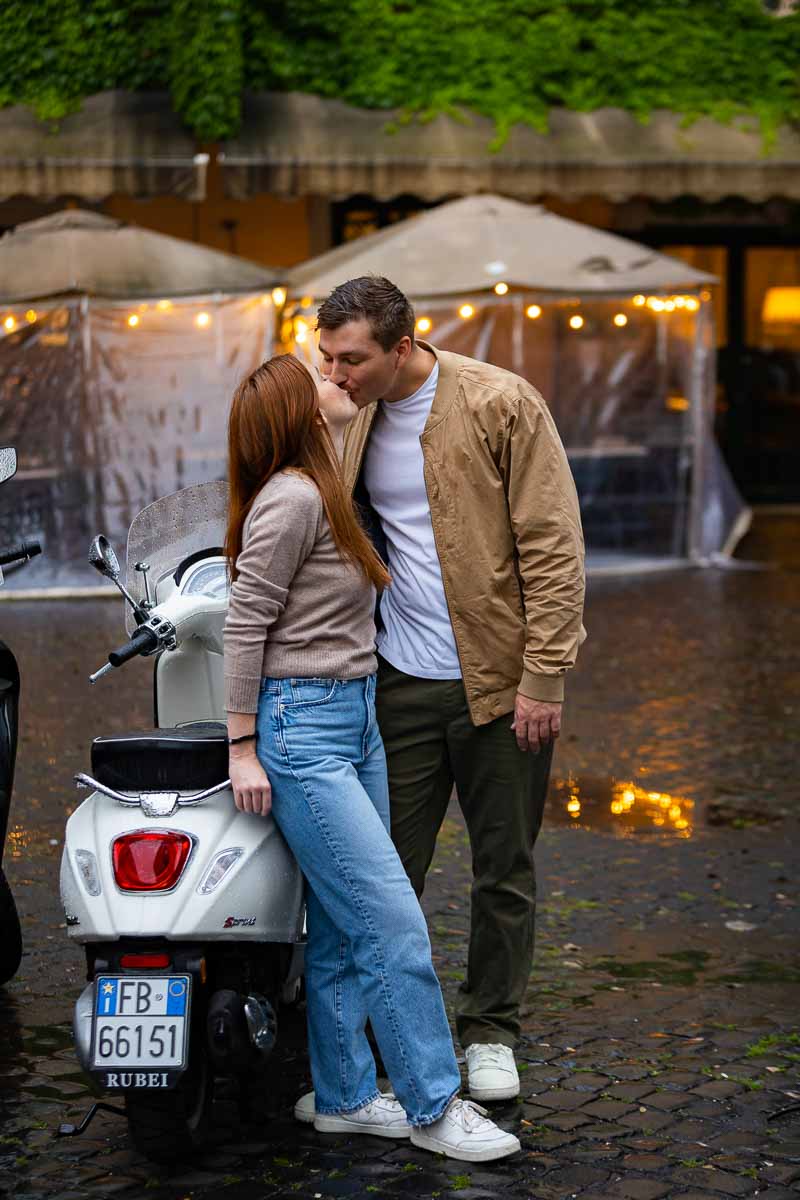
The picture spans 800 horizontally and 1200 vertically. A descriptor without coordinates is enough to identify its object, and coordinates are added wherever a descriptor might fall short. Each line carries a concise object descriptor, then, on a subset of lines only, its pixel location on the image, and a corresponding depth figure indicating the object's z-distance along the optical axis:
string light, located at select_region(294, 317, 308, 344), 13.31
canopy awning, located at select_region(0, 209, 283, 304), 12.62
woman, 3.70
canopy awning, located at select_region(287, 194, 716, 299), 12.94
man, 4.02
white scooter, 3.53
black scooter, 4.83
